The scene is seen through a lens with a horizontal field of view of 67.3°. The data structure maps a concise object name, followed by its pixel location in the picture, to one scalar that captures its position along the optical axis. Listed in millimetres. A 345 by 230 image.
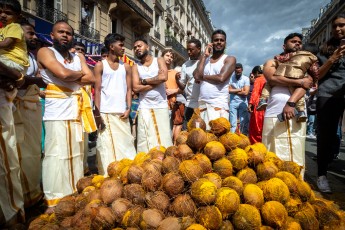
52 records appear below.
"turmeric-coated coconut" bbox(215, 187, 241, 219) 1861
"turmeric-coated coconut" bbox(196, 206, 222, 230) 1768
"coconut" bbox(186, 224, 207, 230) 1706
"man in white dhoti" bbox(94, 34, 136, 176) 3965
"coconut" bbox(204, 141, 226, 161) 2275
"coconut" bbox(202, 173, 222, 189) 2054
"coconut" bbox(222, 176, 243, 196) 2048
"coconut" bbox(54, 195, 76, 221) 2289
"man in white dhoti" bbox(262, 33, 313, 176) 3131
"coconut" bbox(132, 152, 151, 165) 2638
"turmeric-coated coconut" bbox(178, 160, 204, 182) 2070
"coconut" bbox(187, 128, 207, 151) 2365
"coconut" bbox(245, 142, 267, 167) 2335
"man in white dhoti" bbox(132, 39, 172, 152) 4277
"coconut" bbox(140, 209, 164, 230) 1831
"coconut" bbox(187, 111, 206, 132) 2637
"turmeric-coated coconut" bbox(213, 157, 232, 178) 2209
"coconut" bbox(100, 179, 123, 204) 2180
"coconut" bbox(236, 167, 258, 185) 2199
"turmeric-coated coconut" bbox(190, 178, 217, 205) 1878
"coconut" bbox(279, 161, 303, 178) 2449
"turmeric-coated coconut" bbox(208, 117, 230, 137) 2518
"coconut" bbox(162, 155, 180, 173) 2254
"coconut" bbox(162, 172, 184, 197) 2043
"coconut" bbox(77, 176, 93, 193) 2677
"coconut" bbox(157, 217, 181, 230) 1749
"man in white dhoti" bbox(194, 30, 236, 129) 3816
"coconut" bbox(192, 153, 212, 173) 2204
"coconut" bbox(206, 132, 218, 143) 2438
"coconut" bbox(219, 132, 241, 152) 2402
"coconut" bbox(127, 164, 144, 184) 2295
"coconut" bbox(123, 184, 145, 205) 2113
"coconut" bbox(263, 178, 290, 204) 2041
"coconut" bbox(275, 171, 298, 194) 2184
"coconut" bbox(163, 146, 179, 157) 2450
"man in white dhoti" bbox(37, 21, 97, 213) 3076
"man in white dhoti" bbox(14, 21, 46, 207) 3137
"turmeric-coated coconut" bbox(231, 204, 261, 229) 1816
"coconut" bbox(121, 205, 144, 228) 1906
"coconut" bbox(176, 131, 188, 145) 2562
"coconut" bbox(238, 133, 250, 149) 2486
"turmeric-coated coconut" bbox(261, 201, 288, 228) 1883
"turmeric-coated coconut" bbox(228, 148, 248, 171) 2264
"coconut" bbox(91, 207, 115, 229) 1939
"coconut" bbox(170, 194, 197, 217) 1886
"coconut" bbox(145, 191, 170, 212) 1985
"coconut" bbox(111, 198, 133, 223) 2004
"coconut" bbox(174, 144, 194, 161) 2332
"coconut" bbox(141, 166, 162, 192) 2148
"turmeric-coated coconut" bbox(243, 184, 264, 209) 1978
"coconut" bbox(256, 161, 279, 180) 2244
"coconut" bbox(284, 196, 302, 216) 2029
